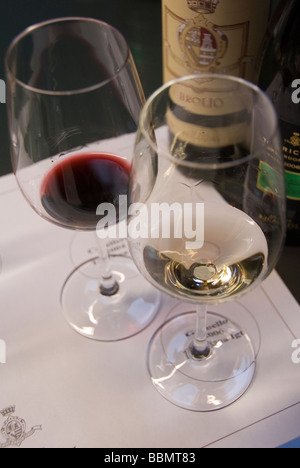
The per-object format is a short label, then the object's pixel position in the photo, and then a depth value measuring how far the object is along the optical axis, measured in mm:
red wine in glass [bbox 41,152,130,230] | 442
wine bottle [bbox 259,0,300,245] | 516
